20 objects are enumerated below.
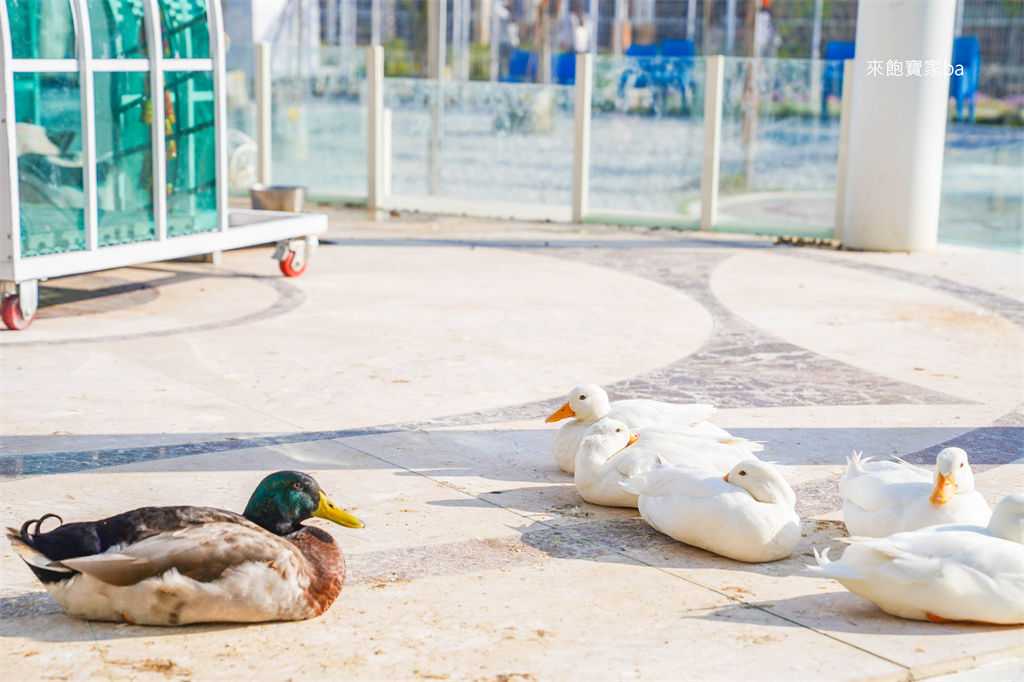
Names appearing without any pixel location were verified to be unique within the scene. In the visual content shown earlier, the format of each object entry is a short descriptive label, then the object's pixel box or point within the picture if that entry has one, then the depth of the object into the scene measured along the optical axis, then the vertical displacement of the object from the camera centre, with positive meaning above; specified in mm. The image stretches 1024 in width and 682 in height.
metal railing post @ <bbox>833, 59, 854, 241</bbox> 14000 -364
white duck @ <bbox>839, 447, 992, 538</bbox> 4539 -1413
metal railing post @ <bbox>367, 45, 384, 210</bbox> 16891 -199
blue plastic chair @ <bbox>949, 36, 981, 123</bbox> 31344 +1459
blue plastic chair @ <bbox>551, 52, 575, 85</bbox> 27042 +1010
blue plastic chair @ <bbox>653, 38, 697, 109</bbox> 15109 +526
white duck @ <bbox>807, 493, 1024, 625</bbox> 3980 -1464
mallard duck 3895 -1467
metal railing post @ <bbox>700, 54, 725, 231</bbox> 14719 -74
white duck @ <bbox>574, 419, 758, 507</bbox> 5164 -1427
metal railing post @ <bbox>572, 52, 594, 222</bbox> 15469 -25
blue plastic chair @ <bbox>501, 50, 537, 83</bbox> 34206 +1298
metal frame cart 8500 -301
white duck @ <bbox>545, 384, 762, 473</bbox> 5645 -1384
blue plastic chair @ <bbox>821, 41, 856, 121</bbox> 14234 +446
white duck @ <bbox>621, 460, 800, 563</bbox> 4582 -1481
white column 12570 -72
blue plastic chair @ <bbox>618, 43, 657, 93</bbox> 15352 +526
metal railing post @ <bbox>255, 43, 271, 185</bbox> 17312 -41
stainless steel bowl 12555 -923
